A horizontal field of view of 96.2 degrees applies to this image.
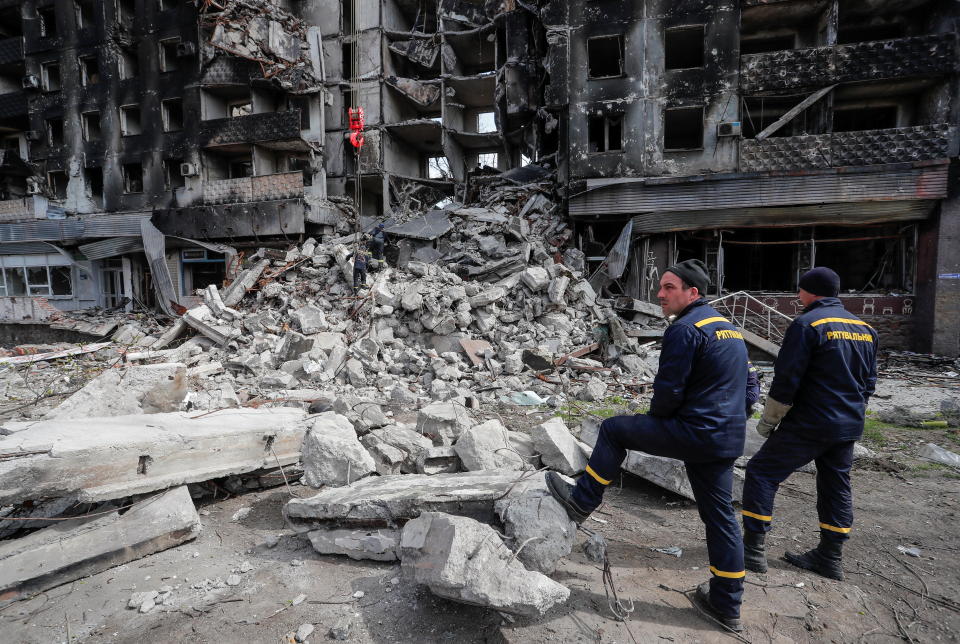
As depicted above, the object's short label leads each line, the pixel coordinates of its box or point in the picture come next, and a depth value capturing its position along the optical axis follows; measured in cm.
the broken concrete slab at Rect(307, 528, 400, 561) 283
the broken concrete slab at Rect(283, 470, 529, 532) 280
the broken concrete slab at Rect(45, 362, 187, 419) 449
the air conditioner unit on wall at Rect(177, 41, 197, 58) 1727
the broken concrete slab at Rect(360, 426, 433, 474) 399
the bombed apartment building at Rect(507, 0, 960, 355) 1102
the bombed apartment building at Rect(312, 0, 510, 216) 1886
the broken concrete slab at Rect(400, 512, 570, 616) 206
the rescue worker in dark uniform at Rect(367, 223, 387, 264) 1277
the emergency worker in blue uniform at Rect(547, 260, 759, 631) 227
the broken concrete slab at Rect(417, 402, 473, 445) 446
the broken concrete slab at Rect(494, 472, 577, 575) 250
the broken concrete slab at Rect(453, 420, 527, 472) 377
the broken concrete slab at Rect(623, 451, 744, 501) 361
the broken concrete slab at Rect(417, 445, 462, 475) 390
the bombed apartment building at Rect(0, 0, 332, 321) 1617
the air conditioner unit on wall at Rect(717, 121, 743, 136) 1203
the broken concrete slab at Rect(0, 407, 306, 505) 283
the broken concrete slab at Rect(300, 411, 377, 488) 359
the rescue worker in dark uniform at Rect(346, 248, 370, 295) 1094
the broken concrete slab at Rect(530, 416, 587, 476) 378
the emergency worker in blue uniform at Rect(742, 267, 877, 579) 262
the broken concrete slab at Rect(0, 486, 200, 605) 264
